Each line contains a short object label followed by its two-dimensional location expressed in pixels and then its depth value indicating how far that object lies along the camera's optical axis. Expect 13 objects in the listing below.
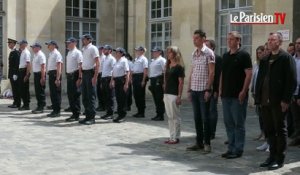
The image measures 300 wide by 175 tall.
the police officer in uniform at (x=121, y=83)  12.34
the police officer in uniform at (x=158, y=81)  13.04
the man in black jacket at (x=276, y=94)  7.16
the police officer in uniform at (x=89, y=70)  11.65
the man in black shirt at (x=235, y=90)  7.86
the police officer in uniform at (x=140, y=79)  13.85
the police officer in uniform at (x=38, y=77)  14.15
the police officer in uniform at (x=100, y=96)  15.14
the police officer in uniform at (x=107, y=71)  13.34
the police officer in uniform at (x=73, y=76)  12.27
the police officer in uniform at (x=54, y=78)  13.15
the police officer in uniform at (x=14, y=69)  15.51
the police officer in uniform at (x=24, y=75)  14.85
